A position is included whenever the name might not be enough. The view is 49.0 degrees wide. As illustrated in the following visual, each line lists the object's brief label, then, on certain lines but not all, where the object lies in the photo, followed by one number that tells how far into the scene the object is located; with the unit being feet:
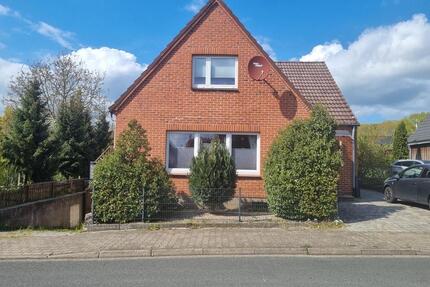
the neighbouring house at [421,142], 117.70
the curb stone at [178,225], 41.34
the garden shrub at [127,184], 42.11
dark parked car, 52.60
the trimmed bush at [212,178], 45.21
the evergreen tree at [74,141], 88.38
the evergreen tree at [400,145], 123.85
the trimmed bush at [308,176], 42.75
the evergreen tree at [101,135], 98.68
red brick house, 53.01
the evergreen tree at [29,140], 73.77
